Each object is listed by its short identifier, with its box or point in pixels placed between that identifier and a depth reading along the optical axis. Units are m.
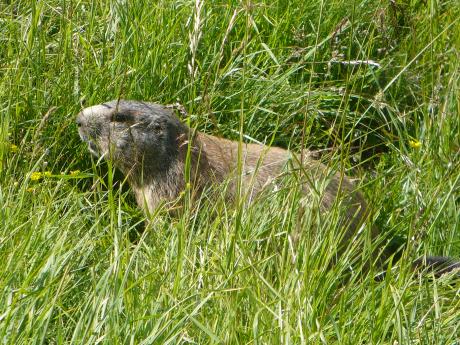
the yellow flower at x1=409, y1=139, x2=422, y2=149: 10.09
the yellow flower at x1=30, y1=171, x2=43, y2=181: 8.48
